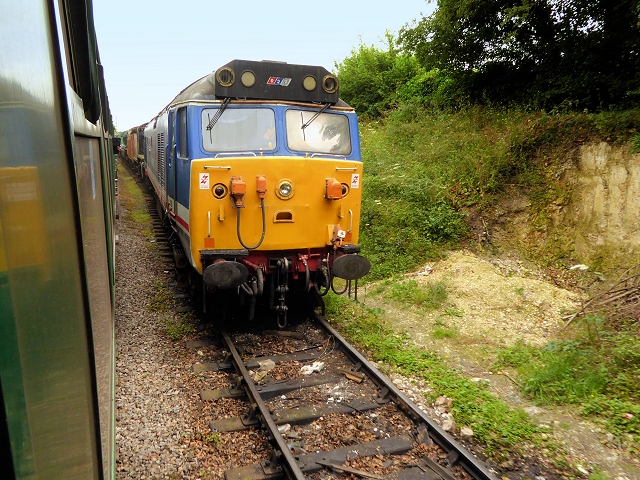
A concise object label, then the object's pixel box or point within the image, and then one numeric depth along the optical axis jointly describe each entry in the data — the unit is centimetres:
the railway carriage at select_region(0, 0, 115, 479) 71
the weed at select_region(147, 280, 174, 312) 745
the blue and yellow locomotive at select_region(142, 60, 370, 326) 578
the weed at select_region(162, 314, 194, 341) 650
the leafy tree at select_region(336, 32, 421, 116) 2034
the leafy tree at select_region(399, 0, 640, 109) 1034
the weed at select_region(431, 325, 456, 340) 657
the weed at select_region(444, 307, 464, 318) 721
